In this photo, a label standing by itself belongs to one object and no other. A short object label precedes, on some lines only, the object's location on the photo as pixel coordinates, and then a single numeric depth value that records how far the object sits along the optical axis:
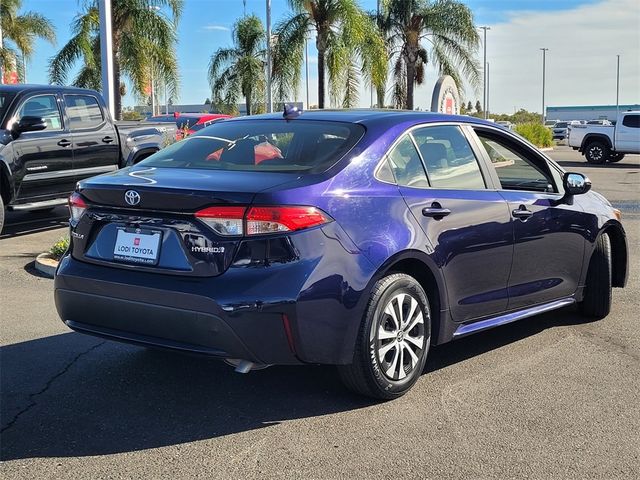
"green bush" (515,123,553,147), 39.44
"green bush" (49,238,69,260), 8.02
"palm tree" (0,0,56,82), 33.15
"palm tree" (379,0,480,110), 28.56
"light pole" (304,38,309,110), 25.78
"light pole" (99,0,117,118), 14.97
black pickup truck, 9.69
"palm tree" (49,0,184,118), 22.28
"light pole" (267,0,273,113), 26.16
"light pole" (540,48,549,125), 83.74
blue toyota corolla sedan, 3.78
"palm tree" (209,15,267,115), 32.19
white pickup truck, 28.33
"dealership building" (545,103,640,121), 109.28
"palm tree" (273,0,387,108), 24.55
